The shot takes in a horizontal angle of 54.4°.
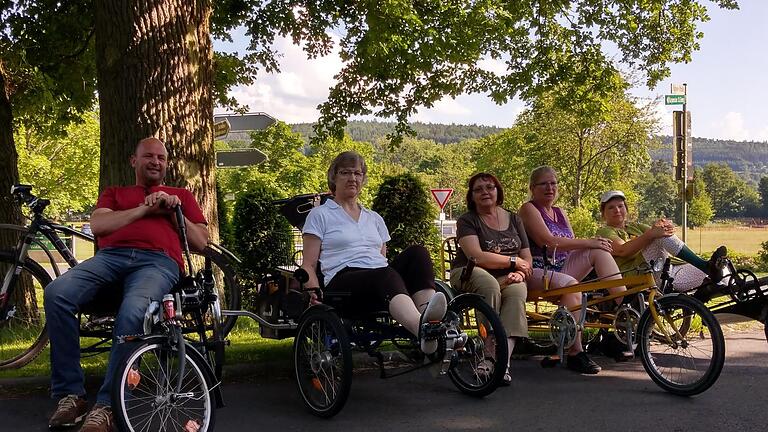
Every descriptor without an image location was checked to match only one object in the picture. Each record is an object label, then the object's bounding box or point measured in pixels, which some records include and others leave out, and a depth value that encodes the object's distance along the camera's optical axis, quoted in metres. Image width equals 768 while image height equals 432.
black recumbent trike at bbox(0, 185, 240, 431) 3.56
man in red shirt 3.92
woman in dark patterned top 5.33
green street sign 13.60
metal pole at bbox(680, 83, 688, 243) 14.07
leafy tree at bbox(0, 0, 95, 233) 9.38
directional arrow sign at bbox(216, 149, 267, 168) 10.41
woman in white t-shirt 4.59
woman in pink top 5.78
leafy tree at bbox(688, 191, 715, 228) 70.71
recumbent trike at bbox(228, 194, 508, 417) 4.40
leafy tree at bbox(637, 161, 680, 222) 105.46
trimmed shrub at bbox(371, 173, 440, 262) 13.27
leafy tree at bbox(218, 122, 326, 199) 50.69
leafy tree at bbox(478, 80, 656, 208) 31.91
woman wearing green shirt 5.89
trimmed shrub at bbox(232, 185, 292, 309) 13.17
